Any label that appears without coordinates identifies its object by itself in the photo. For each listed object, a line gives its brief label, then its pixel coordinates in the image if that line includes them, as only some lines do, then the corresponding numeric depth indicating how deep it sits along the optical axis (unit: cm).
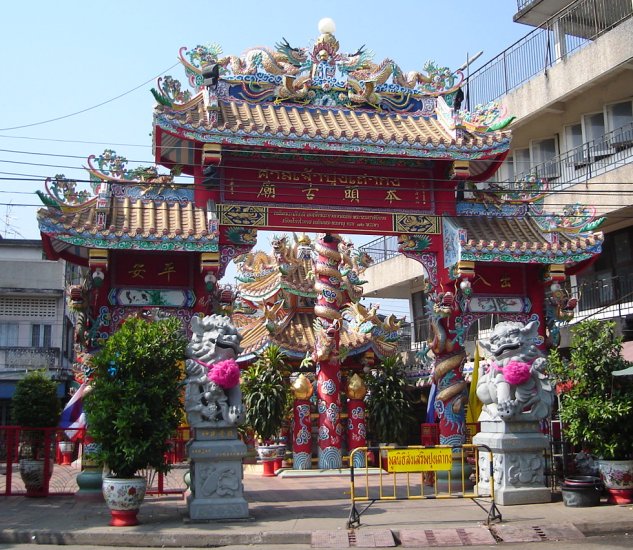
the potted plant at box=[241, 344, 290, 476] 2139
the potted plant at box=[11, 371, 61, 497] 1540
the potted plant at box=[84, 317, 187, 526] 1181
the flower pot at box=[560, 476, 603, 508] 1294
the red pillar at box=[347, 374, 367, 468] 2045
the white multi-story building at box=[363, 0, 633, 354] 2031
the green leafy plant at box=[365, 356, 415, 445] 2273
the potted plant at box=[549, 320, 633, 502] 1300
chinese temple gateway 1538
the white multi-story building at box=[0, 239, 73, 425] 3142
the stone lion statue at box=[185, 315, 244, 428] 1245
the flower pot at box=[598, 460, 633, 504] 1296
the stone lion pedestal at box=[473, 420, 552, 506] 1339
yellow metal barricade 1197
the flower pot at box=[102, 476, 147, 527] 1178
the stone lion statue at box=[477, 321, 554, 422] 1356
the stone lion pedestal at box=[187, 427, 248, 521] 1219
